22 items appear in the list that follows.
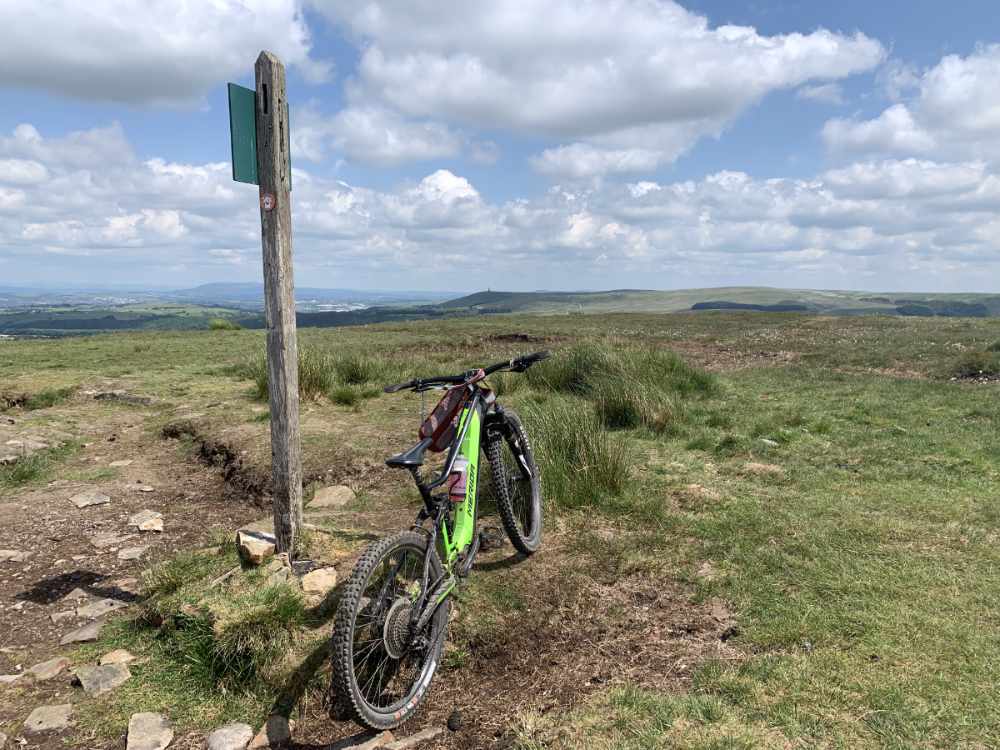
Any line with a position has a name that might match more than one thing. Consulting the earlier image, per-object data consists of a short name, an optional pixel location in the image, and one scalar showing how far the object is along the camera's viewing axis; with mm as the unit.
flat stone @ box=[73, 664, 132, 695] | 3939
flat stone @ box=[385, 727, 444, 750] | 3453
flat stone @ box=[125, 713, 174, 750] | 3506
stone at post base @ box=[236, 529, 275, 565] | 4952
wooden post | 4613
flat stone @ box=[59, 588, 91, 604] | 5168
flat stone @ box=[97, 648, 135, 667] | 4219
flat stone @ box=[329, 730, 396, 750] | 3469
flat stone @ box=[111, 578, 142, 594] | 5344
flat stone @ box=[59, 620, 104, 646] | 4551
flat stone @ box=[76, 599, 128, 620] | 4910
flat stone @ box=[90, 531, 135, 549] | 6272
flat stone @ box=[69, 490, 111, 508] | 7189
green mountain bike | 3283
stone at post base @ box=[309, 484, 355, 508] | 6854
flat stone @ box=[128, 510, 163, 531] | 6670
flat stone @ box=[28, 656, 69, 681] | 4125
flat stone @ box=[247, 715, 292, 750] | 3531
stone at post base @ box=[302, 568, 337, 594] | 4586
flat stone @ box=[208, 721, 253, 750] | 3518
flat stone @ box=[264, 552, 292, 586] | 4594
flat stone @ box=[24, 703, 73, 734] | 3621
